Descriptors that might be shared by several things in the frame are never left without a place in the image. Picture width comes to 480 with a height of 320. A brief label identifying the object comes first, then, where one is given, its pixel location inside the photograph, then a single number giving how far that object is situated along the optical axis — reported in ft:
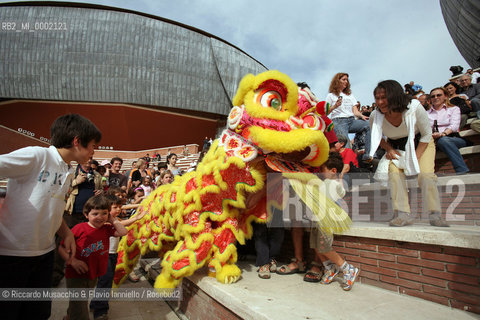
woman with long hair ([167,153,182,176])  23.93
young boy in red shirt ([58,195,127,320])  7.92
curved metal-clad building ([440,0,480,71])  55.06
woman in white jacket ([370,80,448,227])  8.14
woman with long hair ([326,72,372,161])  15.31
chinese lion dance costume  7.92
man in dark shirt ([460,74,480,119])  14.38
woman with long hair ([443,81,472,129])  13.99
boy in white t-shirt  5.03
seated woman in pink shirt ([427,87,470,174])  10.61
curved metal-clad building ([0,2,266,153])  72.59
